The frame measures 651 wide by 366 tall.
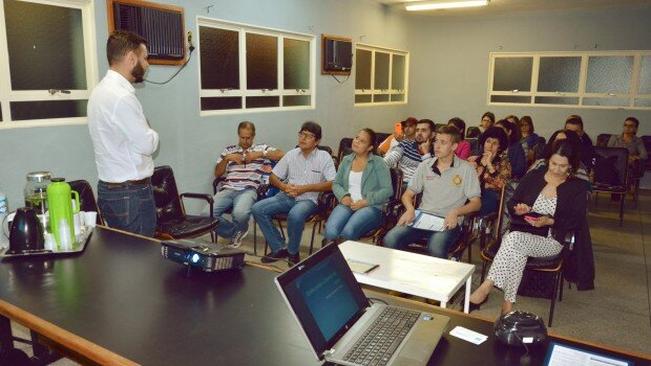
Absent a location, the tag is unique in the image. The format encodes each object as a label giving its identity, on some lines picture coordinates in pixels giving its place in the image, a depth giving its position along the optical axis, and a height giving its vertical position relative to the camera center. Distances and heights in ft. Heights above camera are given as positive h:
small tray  6.06 -1.91
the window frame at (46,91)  10.54 +0.45
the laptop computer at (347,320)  3.89 -1.96
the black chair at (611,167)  18.24 -2.34
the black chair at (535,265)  9.76 -3.19
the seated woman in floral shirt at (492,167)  14.06 -1.87
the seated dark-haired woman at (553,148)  10.71 -1.01
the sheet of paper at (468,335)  4.38 -2.09
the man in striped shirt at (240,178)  13.96 -2.28
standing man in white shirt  7.91 -0.63
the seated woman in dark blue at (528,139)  18.40 -1.36
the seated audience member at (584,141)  16.78 -1.28
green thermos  6.30 -1.47
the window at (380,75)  24.98 +1.64
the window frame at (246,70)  15.66 +1.22
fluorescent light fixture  22.98 +4.93
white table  7.16 -2.66
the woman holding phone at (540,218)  9.78 -2.33
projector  5.62 -1.78
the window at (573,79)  25.91 +1.52
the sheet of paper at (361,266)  7.75 -2.63
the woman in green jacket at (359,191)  11.93 -2.24
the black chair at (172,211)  11.73 -2.72
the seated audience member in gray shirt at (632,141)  22.06 -1.56
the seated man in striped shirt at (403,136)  18.65 -1.19
